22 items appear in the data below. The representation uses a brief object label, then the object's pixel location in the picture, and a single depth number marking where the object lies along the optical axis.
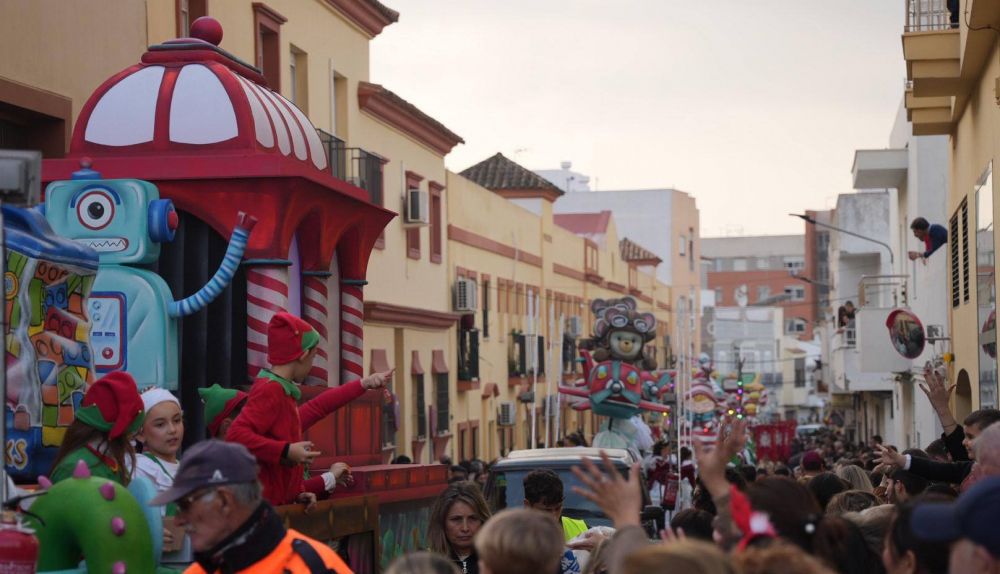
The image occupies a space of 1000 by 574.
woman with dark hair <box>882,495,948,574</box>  5.23
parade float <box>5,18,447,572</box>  10.02
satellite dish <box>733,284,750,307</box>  118.62
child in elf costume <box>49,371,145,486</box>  7.47
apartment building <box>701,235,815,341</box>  139.00
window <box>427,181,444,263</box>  36.60
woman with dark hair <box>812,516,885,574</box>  5.59
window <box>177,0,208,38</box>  20.81
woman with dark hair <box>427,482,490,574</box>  9.12
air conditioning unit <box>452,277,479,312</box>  38.34
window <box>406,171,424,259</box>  34.03
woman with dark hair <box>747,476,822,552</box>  5.50
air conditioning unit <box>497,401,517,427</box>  43.41
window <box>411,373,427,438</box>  34.52
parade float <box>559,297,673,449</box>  28.19
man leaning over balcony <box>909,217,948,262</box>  25.34
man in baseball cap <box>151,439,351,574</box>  5.84
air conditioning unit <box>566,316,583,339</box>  53.28
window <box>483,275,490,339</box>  42.22
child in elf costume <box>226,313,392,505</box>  8.66
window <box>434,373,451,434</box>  36.50
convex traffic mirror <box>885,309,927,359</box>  26.83
